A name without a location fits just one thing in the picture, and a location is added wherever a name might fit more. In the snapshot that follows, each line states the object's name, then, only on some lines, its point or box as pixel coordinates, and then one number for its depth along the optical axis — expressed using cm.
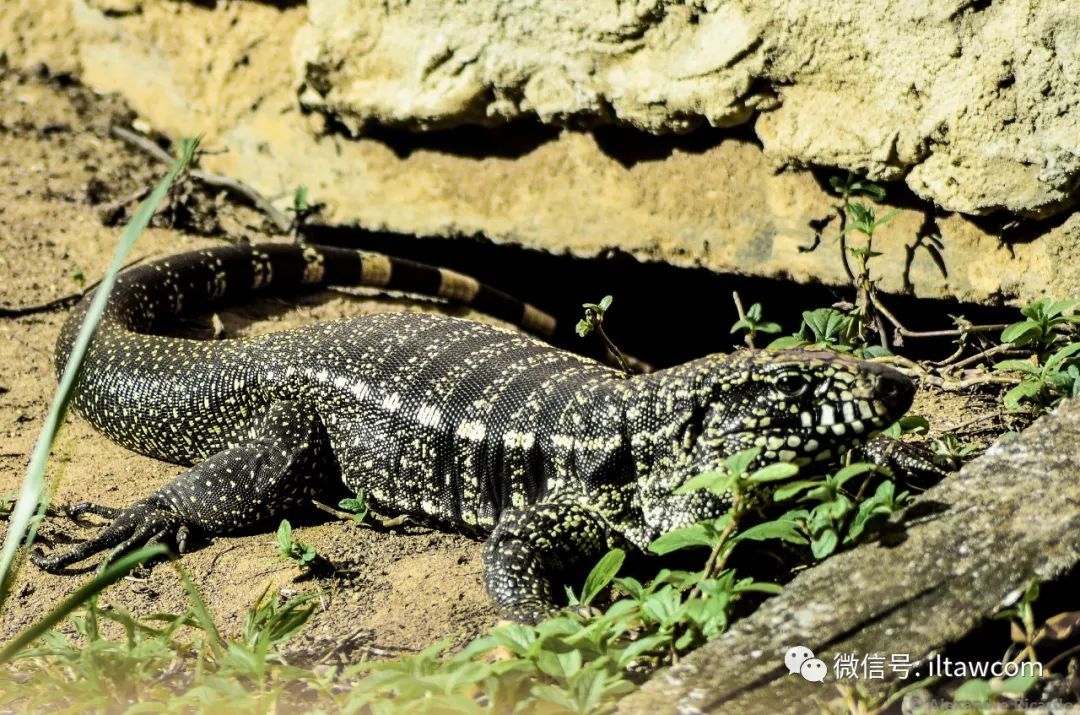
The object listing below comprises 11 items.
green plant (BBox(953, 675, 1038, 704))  611
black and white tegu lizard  920
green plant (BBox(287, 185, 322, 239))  1686
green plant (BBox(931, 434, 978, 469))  974
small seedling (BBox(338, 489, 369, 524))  1070
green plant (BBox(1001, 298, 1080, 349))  1023
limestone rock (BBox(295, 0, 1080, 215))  1109
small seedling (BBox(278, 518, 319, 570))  973
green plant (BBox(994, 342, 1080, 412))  970
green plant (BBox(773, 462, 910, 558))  767
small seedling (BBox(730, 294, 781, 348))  1110
